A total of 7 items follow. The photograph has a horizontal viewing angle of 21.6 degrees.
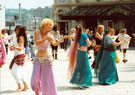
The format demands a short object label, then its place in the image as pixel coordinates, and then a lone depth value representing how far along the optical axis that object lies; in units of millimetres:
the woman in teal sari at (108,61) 9930
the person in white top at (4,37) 17422
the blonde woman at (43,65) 7070
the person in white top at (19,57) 8625
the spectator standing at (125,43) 16327
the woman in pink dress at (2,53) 11719
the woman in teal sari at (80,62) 9195
